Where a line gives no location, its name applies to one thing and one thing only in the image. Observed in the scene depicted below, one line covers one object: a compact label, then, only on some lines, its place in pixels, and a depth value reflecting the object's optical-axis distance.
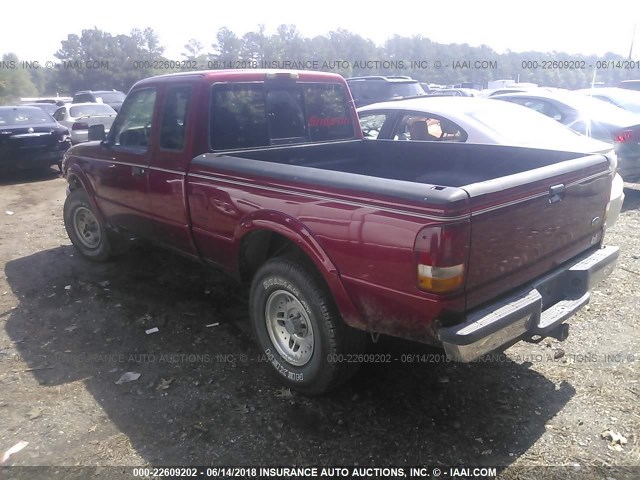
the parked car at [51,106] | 18.62
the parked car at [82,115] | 12.77
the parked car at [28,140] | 10.34
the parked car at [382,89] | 14.22
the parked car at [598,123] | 7.54
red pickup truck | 2.46
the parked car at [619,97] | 10.95
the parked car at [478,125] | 5.30
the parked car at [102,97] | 20.00
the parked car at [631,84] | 17.55
